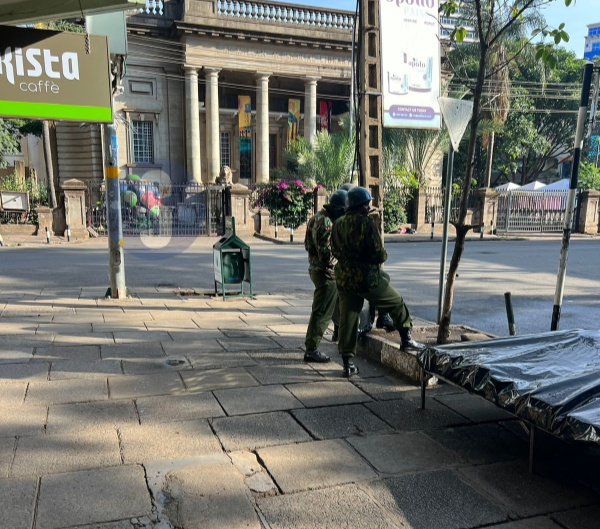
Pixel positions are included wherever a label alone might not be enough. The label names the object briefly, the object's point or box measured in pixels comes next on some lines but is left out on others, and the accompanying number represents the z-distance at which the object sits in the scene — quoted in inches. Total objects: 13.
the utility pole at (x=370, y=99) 230.8
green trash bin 319.3
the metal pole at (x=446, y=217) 205.2
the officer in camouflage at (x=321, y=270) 195.6
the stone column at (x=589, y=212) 1045.8
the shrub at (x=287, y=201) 928.9
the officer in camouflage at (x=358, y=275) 170.4
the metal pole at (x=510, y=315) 179.6
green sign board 198.2
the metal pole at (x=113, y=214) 308.8
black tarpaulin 102.0
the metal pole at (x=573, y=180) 177.3
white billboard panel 231.8
